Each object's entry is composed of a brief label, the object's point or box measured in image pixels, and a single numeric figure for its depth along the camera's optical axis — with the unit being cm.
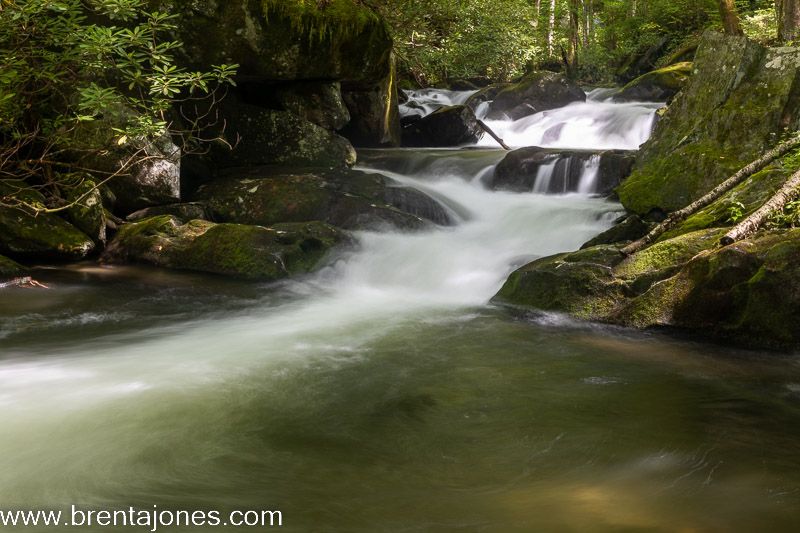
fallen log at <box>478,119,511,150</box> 1447
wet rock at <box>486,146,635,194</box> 1088
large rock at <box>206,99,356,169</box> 1191
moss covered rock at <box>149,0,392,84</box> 998
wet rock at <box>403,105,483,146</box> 1575
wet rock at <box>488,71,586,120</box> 1945
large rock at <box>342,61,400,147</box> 1409
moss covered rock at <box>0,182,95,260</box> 848
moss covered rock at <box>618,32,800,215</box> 760
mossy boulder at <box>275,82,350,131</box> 1238
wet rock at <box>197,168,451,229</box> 1012
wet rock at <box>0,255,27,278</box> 804
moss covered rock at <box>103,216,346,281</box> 870
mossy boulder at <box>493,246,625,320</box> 635
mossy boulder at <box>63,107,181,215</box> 917
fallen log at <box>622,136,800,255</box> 669
